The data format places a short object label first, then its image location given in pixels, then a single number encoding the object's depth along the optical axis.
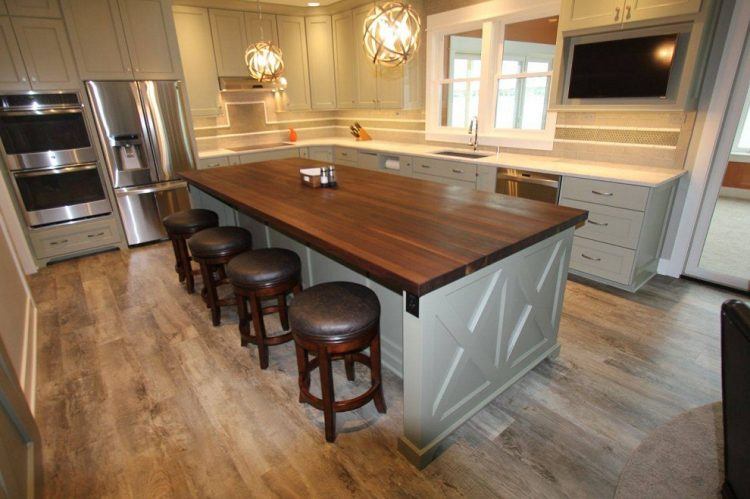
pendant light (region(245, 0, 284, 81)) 3.29
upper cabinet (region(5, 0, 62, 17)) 3.29
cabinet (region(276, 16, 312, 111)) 5.25
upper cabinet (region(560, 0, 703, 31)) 2.46
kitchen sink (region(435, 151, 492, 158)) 4.22
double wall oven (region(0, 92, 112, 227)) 3.48
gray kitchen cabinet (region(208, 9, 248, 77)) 4.71
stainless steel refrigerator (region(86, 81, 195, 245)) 3.83
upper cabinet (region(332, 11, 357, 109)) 5.22
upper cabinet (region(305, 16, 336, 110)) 5.43
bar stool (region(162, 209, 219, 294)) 2.96
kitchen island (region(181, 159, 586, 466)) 1.42
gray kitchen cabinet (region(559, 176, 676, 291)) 2.75
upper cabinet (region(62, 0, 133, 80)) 3.56
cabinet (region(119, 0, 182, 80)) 3.81
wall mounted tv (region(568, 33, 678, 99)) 2.63
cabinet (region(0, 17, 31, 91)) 3.29
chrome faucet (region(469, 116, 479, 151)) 4.30
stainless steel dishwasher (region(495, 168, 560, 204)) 3.17
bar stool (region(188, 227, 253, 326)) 2.48
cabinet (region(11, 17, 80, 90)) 3.38
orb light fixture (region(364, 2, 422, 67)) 2.16
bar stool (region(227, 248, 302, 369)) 2.04
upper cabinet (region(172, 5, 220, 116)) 4.54
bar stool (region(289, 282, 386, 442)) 1.58
